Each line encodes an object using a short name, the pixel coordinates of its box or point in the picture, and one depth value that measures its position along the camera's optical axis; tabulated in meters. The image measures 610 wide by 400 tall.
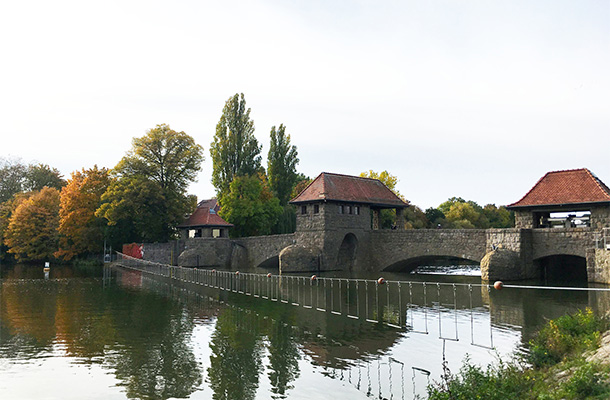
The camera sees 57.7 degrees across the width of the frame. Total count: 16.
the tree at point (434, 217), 71.88
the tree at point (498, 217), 78.56
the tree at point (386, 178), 67.44
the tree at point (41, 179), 85.00
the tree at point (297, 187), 66.92
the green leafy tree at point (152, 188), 56.25
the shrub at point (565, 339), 11.48
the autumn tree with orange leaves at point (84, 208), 63.28
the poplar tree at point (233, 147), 58.38
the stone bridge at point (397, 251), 32.47
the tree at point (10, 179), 84.81
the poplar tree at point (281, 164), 62.59
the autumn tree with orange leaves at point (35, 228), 67.50
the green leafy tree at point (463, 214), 74.06
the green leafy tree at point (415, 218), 68.44
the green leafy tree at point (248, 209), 57.09
